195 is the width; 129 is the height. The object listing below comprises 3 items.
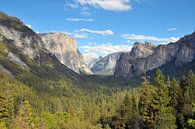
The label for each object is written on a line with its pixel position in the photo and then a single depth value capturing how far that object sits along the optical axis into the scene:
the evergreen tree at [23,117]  52.26
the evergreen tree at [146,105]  64.34
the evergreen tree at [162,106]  56.91
